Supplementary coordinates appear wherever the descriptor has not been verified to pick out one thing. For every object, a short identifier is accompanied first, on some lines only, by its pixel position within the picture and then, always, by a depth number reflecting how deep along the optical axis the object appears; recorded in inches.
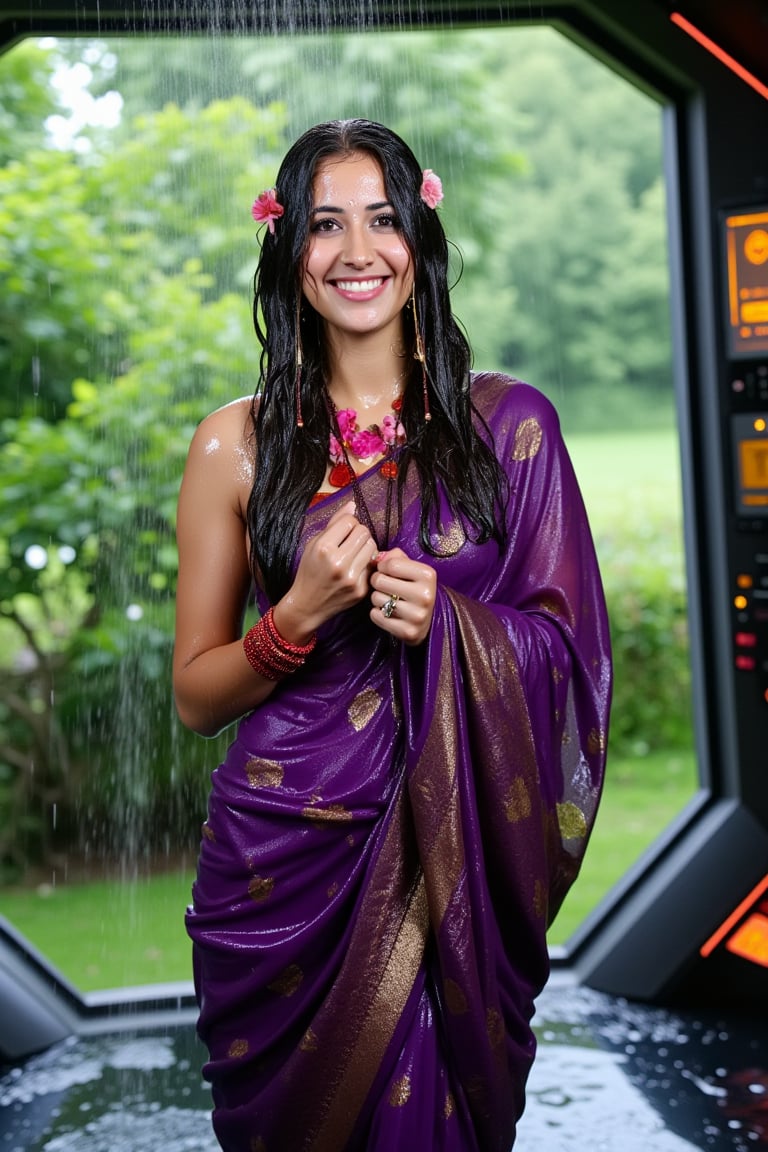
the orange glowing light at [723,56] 114.7
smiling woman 62.1
